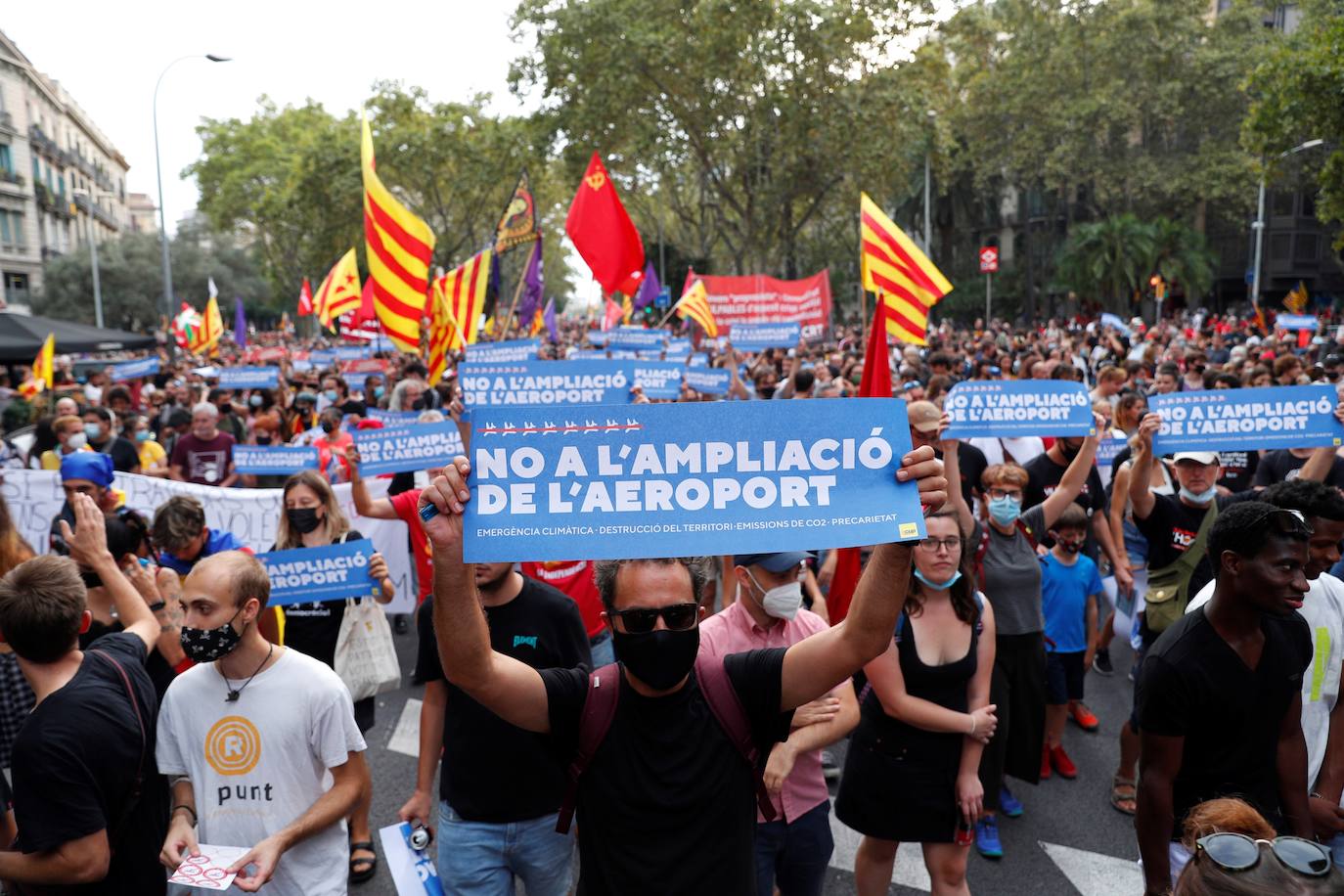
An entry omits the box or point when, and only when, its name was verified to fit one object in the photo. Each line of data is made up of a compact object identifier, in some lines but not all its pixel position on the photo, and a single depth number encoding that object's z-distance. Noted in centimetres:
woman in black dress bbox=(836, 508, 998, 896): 347
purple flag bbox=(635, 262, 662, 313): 2417
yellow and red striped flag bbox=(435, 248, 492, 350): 1223
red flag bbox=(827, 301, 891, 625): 419
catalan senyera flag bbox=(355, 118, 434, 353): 858
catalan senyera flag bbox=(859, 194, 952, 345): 830
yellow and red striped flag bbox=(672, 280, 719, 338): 1399
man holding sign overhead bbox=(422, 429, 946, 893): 209
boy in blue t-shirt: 530
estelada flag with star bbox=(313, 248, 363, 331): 1772
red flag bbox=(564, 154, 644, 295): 1130
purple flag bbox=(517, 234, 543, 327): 1654
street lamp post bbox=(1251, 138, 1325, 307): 3118
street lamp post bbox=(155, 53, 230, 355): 2483
